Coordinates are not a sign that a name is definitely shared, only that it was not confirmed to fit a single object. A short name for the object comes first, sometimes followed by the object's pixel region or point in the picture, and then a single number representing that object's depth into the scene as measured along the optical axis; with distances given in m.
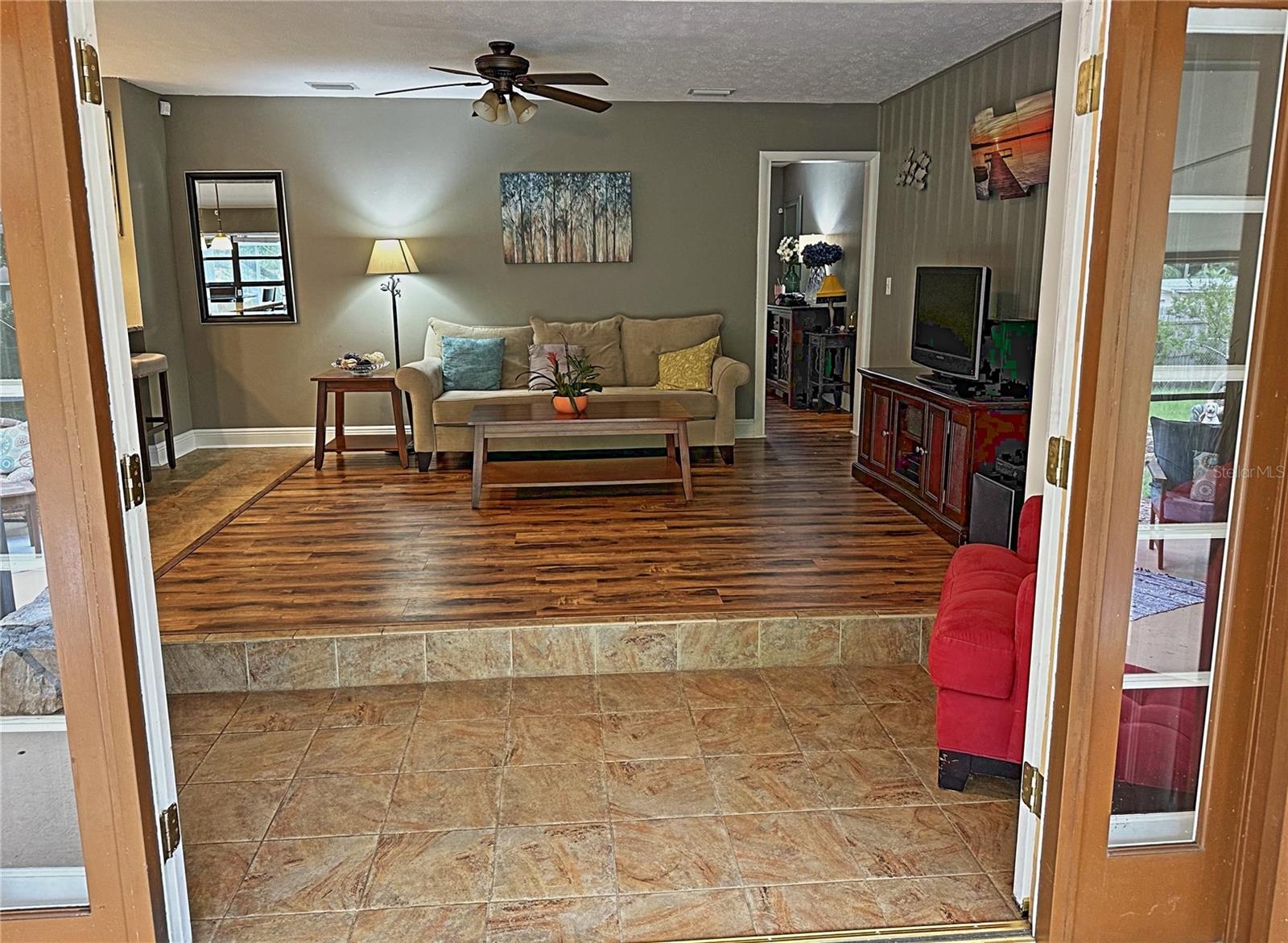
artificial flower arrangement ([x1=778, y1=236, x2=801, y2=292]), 9.64
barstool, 5.61
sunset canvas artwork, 4.37
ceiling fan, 4.78
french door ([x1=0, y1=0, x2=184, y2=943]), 1.60
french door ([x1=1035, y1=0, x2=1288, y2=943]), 1.72
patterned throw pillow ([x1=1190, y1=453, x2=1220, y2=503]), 1.88
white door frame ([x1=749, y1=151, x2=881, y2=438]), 6.79
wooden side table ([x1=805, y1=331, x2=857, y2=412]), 8.27
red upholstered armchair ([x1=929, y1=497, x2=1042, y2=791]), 2.46
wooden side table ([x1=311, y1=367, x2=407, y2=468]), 6.10
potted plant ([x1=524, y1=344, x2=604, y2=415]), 5.29
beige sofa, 6.00
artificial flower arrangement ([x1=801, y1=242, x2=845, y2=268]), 8.73
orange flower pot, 5.29
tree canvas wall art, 6.71
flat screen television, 4.41
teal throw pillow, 6.38
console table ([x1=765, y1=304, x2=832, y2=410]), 8.62
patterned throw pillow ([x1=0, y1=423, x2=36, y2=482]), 1.70
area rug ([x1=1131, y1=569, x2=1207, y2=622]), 1.89
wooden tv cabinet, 4.20
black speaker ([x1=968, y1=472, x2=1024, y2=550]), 3.79
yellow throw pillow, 6.44
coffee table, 5.13
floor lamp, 6.40
